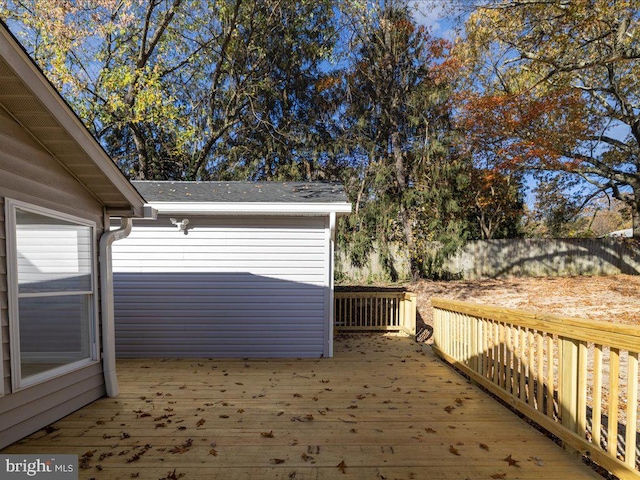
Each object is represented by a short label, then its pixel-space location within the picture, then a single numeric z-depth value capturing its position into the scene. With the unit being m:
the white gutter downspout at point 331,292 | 5.25
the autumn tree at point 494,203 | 11.82
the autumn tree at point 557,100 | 7.96
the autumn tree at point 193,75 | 9.28
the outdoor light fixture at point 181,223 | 5.09
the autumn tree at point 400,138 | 11.14
